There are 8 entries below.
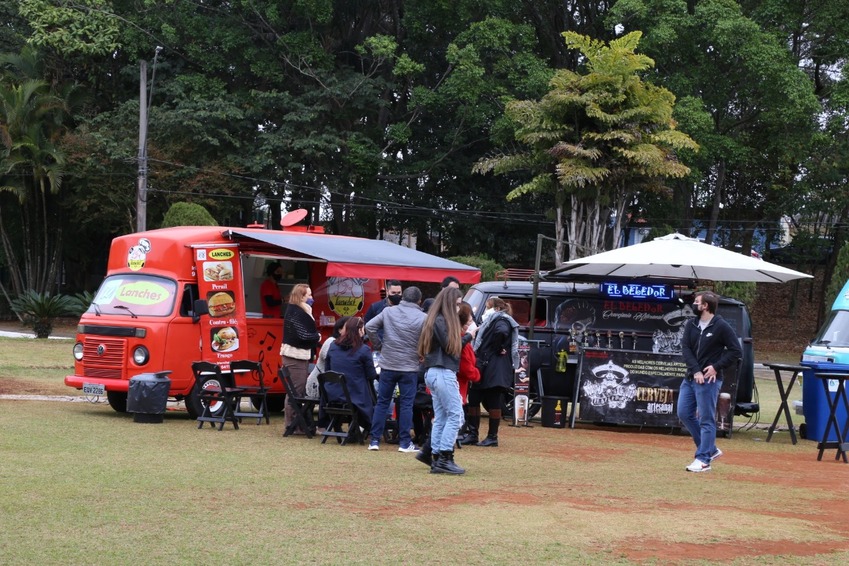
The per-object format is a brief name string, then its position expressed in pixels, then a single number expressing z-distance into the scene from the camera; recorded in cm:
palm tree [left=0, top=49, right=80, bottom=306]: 3934
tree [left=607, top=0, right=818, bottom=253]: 3416
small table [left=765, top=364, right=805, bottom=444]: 1507
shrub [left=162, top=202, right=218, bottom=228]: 3356
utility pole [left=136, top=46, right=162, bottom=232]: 3269
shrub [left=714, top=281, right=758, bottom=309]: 3619
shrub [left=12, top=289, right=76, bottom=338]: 3152
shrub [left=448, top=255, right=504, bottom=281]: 3631
